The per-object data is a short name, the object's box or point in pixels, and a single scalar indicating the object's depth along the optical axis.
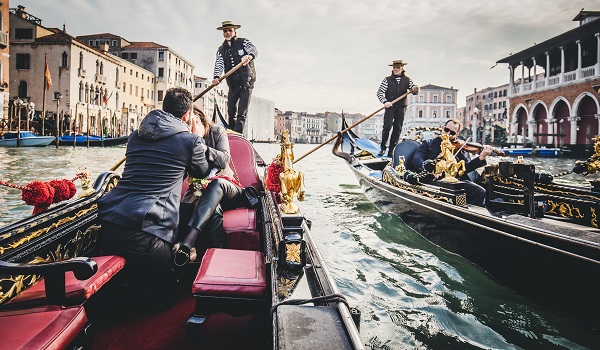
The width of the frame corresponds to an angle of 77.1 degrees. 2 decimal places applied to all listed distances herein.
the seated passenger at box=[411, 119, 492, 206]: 3.45
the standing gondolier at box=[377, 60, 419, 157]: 6.45
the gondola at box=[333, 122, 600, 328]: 2.07
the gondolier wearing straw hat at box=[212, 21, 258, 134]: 3.89
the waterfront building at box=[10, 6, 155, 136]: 23.25
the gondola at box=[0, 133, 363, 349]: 0.95
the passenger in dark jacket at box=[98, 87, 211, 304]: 1.46
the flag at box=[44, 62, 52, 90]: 17.05
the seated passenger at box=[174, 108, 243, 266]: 1.71
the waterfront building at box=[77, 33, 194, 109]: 35.05
